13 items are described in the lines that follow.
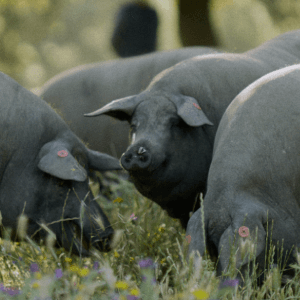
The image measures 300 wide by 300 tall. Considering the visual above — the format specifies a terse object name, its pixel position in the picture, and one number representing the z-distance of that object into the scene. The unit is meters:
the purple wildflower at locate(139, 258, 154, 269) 4.47
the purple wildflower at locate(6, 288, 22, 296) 4.14
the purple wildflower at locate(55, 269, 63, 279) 4.43
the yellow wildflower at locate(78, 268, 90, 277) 4.11
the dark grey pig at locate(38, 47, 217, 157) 10.82
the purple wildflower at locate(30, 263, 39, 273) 5.08
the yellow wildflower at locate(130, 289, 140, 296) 3.77
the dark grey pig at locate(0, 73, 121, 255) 7.43
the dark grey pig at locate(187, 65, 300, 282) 5.26
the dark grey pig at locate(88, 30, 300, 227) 6.99
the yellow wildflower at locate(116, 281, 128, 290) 3.70
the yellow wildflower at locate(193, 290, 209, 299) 3.29
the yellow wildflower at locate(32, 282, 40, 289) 3.62
